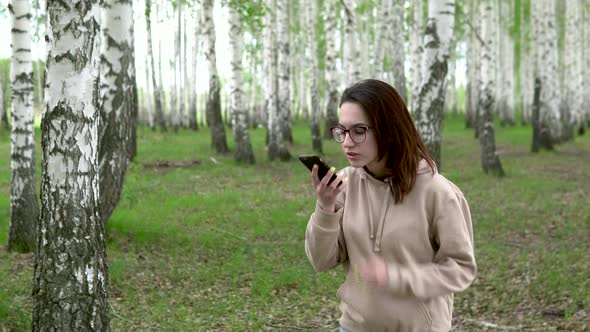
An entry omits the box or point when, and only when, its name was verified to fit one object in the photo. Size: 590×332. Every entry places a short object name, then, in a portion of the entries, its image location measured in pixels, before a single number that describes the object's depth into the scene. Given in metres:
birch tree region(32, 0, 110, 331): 4.37
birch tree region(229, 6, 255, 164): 17.17
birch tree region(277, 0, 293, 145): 18.70
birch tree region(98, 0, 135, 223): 7.88
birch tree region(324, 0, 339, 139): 20.06
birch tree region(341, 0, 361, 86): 19.66
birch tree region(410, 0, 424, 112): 22.36
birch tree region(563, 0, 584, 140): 24.53
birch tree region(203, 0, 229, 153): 18.25
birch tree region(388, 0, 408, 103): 24.12
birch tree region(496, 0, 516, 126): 33.23
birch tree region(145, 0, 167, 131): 26.96
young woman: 2.36
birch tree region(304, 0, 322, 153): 20.12
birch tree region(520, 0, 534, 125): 34.61
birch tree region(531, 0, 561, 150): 20.28
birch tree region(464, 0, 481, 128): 29.69
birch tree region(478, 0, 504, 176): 15.46
